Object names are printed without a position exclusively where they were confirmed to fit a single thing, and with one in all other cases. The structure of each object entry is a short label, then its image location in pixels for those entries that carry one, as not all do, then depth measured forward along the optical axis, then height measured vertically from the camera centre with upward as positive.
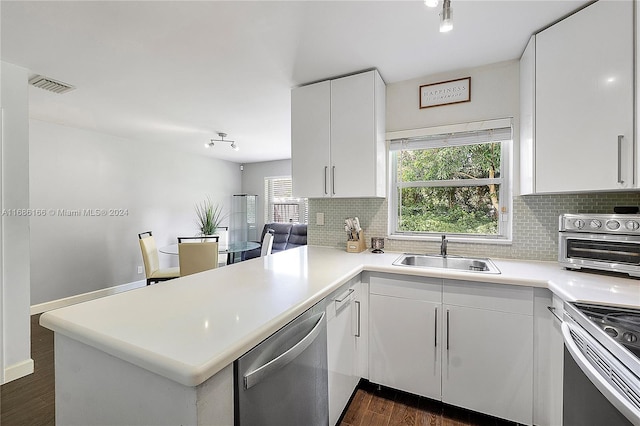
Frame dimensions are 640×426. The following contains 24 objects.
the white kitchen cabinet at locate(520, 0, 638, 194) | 1.31 +0.57
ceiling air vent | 2.21 +1.07
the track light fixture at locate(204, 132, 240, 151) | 3.88 +1.07
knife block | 2.29 -0.29
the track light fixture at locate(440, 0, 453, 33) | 1.19 +0.85
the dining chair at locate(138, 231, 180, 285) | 3.45 -0.76
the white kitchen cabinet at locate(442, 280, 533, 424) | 1.50 -0.79
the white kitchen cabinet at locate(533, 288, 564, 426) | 1.37 -0.78
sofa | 5.17 -0.51
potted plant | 5.11 -0.13
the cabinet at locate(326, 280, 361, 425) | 1.45 -0.79
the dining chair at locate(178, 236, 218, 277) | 3.12 -0.53
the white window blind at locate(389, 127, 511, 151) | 2.05 +0.57
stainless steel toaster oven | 1.39 -0.17
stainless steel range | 0.77 -0.51
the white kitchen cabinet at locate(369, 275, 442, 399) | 1.69 -0.79
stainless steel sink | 1.98 -0.39
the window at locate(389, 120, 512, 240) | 2.10 +0.23
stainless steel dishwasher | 0.82 -0.60
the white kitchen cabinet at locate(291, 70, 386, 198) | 2.09 +0.59
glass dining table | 3.70 -0.55
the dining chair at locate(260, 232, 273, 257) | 3.88 -0.48
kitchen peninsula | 0.71 -0.37
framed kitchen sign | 2.11 +0.94
